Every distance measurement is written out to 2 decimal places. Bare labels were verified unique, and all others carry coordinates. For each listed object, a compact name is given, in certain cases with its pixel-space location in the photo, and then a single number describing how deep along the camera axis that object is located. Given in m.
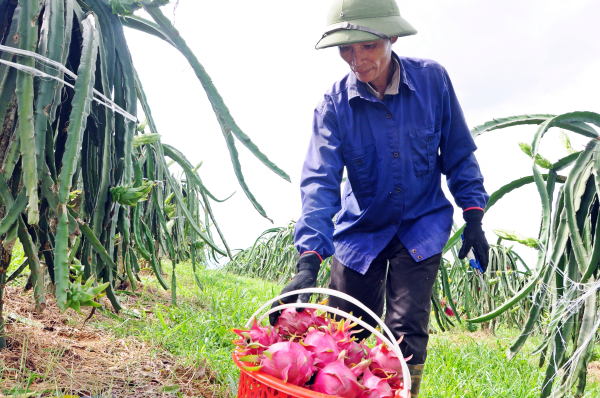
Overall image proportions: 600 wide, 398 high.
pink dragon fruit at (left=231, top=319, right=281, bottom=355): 1.13
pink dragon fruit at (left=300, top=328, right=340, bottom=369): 1.07
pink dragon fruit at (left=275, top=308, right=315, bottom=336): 1.26
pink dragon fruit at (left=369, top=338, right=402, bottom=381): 1.14
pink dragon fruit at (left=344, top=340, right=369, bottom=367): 1.15
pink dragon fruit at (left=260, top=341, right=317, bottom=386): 1.01
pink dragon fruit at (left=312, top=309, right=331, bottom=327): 1.28
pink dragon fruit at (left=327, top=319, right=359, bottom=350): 1.15
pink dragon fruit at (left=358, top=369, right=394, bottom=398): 1.00
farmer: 1.67
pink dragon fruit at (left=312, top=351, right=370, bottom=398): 0.99
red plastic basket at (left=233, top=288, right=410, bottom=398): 0.94
